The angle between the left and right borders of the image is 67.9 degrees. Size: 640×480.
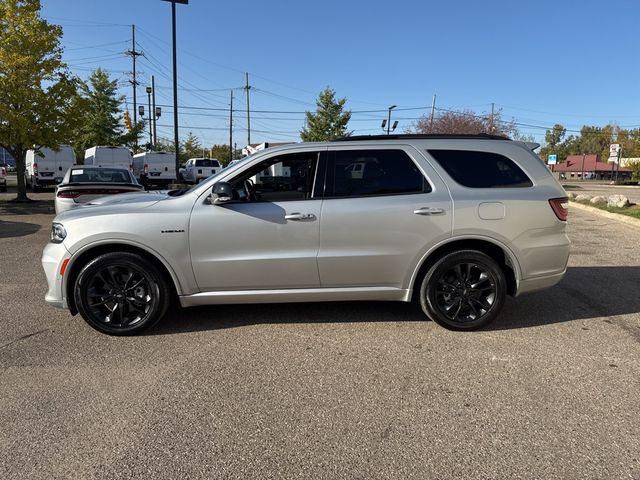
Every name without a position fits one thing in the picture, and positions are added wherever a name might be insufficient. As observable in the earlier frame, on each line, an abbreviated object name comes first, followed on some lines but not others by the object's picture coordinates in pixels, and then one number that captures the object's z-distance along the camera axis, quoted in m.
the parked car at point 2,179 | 22.88
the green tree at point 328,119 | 41.81
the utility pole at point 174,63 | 18.52
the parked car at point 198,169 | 32.00
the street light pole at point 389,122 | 45.53
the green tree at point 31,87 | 14.77
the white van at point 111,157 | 24.06
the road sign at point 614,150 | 27.73
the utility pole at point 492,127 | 37.00
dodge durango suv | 4.33
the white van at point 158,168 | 26.61
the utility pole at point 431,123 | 37.94
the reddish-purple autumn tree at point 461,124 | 36.06
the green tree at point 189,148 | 75.66
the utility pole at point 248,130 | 50.64
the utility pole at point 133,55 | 44.44
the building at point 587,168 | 94.88
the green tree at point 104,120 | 35.84
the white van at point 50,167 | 22.62
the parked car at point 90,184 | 9.77
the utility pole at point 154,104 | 37.47
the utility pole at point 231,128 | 56.81
